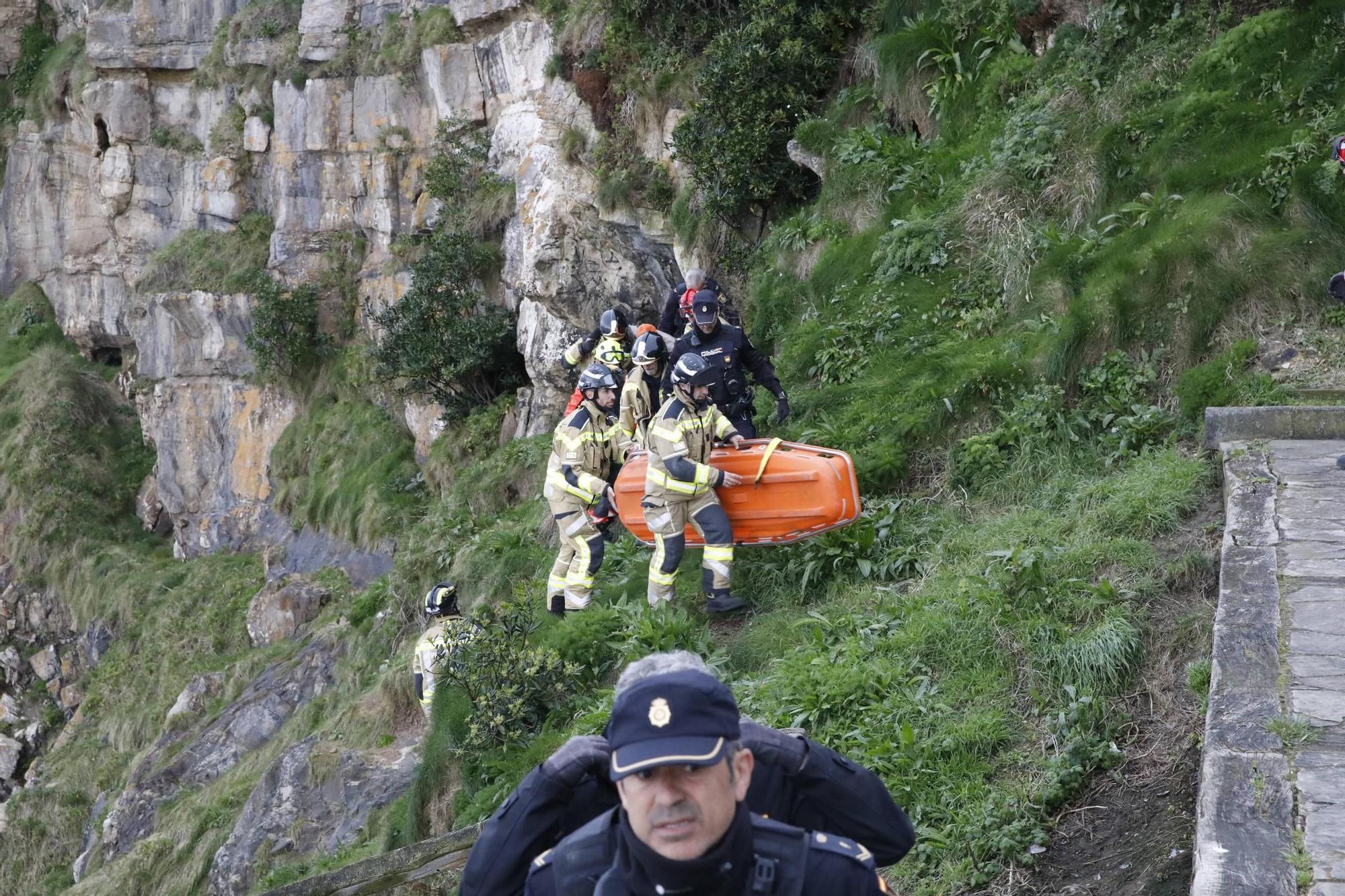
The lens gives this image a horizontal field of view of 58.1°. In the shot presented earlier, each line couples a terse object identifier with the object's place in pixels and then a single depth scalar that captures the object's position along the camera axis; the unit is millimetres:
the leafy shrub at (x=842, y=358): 10703
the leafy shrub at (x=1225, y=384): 8055
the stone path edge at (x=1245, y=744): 3461
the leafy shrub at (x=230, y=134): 25156
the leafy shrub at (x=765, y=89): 13891
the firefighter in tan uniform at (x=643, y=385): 9984
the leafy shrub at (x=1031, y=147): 10773
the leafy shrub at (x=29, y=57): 30594
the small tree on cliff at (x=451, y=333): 17875
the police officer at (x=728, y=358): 9664
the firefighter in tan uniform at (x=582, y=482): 8969
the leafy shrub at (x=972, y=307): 10211
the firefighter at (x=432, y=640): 10055
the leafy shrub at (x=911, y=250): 11094
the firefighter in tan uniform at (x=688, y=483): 7828
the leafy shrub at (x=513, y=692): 8008
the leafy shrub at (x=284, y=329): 22500
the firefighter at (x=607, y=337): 10570
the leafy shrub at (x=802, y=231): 12711
